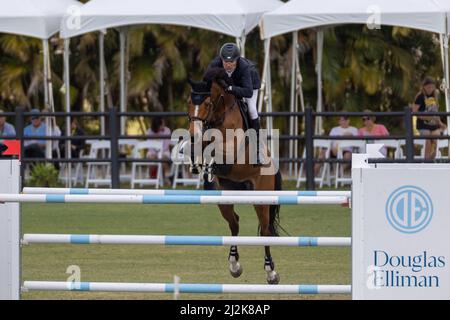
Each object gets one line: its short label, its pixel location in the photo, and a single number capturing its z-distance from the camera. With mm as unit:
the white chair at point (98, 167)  23180
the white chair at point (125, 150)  23870
